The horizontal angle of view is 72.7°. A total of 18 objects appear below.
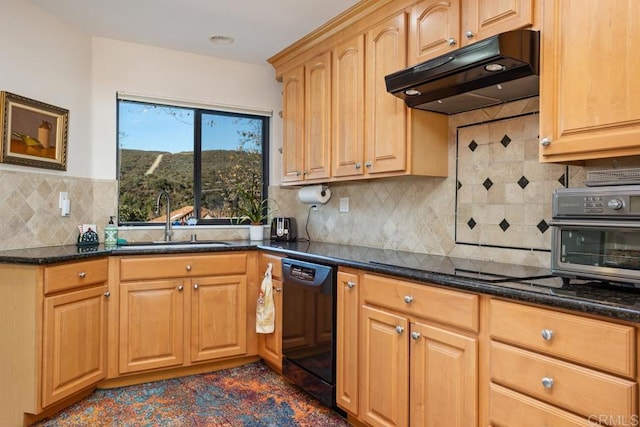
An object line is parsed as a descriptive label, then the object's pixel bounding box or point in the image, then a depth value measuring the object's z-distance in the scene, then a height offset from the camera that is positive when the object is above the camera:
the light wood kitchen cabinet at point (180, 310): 2.84 -0.67
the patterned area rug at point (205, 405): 2.40 -1.15
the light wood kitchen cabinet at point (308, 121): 3.03 +0.69
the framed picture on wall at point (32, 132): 2.57 +0.50
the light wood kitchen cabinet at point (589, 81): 1.45 +0.49
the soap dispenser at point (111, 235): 3.14 -0.17
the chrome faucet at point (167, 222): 3.49 -0.08
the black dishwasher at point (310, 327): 2.39 -0.67
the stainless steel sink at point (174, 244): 2.96 -0.24
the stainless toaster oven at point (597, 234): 1.36 -0.06
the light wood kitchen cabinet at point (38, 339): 2.34 -0.71
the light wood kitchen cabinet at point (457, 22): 1.80 +0.89
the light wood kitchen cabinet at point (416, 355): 1.67 -0.60
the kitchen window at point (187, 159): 3.53 +0.47
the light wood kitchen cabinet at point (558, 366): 1.20 -0.46
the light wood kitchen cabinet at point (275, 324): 2.95 -0.76
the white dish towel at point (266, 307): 3.00 -0.65
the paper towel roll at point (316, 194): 3.43 +0.16
